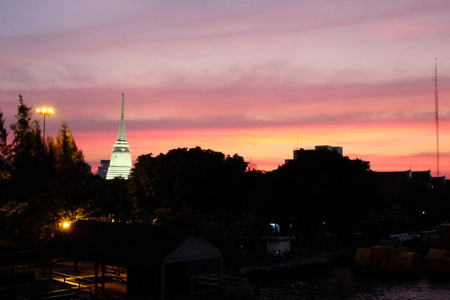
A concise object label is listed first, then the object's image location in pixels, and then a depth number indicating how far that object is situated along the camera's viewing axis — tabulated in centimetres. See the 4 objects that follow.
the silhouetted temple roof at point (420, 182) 11763
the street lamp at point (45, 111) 6794
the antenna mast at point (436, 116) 12231
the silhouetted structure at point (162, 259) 3638
